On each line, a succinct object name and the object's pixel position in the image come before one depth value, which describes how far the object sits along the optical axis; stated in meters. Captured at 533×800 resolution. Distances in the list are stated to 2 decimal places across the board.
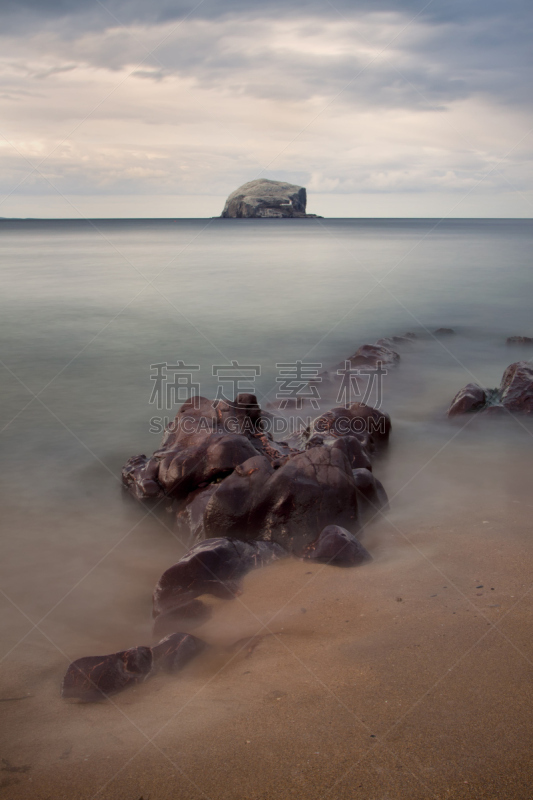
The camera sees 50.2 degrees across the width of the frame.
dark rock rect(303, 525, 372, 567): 4.48
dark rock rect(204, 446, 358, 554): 4.90
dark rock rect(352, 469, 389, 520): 5.47
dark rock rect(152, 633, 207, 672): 3.48
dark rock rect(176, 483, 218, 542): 5.33
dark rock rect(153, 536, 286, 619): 4.20
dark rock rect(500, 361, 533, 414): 8.30
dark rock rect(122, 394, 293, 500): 5.90
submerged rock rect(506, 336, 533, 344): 13.99
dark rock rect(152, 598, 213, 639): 3.96
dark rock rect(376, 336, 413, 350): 13.61
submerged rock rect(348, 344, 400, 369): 11.66
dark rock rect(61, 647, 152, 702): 3.32
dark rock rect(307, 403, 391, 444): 7.13
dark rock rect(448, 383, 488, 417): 8.41
